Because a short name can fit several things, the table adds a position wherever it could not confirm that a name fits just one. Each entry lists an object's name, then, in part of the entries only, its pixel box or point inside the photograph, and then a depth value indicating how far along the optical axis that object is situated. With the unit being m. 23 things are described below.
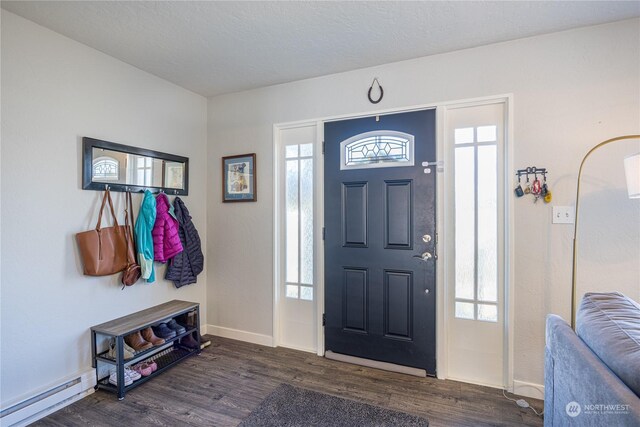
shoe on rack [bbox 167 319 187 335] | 2.66
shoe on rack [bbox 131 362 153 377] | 2.35
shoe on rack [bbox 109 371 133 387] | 2.20
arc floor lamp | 1.58
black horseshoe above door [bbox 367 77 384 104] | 2.59
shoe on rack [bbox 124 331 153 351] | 2.35
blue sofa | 0.92
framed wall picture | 3.07
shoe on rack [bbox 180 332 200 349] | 2.81
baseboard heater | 1.82
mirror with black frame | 2.27
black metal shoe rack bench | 2.14
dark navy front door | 2.44
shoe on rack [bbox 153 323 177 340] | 2.55
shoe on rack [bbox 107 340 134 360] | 2.22
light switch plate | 2.08
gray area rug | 1.87
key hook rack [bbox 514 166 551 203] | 2.13
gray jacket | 2.89
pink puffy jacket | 2.64
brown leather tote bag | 2.19
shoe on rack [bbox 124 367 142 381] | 2.26
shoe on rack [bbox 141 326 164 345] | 2.45
